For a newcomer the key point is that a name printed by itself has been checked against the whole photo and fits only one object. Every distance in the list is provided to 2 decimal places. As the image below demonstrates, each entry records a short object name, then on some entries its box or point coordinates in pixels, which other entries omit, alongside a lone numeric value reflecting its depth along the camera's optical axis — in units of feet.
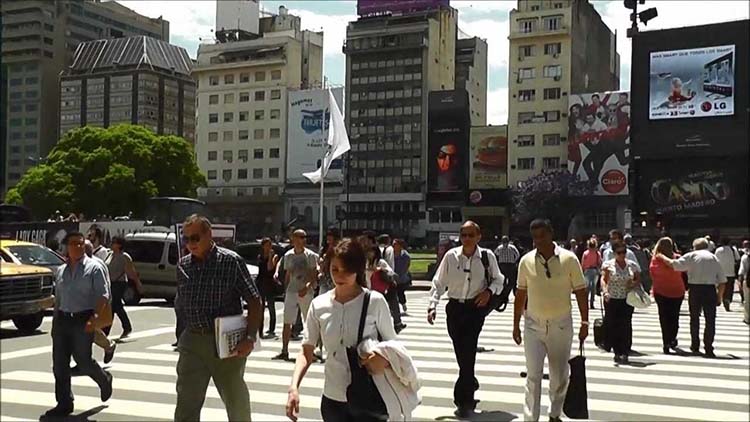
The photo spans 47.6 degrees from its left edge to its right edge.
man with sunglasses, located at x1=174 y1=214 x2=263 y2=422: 18.81
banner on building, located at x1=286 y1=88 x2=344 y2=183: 337.11
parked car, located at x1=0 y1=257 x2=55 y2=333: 47.29
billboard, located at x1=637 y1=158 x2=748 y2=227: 209.97
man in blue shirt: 26.02
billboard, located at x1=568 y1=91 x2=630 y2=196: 258.37
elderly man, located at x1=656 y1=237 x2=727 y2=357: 39.93
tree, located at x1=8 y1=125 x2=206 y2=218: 213.46
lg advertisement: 216.54
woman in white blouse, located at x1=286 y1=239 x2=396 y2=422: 15.55
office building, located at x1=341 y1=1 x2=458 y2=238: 322.75
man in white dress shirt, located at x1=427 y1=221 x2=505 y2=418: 26.94
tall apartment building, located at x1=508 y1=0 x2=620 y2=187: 275.80
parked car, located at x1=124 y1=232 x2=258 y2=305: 74.95
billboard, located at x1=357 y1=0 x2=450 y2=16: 337.72
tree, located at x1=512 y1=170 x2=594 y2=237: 252.62
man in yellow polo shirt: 23.88
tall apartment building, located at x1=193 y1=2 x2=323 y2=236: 358.78
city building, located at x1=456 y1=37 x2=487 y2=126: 364.99
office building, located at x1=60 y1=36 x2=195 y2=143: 194.39
